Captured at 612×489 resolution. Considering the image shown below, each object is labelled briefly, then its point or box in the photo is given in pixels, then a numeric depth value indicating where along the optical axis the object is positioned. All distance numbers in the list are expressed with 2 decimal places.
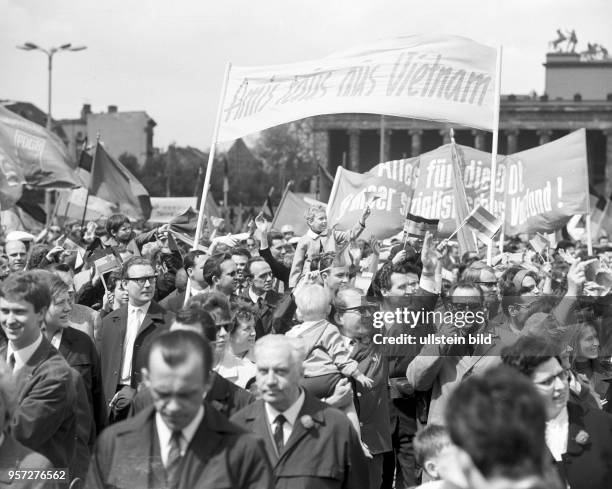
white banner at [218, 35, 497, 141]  11.22
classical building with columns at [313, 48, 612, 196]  84.75
